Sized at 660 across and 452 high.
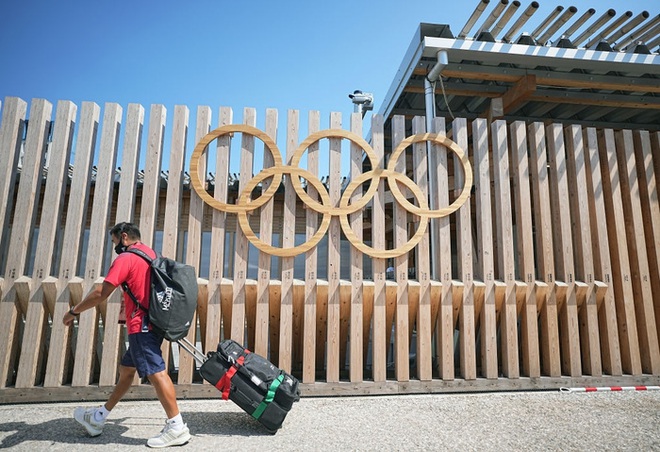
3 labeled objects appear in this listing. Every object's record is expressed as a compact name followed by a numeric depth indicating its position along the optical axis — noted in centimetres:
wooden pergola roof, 618
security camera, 757
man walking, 350
